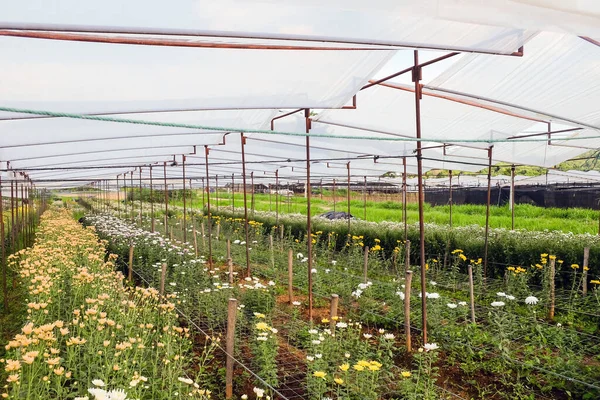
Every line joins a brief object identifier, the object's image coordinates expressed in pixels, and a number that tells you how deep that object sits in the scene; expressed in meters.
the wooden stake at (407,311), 4.94
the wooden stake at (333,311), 4.42
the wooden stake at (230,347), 3.97
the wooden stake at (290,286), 6.87
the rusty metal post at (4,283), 6.57
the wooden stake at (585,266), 6.74
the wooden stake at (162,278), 5.72
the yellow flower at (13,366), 2.24
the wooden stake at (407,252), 8.02
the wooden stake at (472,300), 5.61
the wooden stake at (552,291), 6.34
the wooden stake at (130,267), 7.26
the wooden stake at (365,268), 7.01
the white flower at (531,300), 5.54
